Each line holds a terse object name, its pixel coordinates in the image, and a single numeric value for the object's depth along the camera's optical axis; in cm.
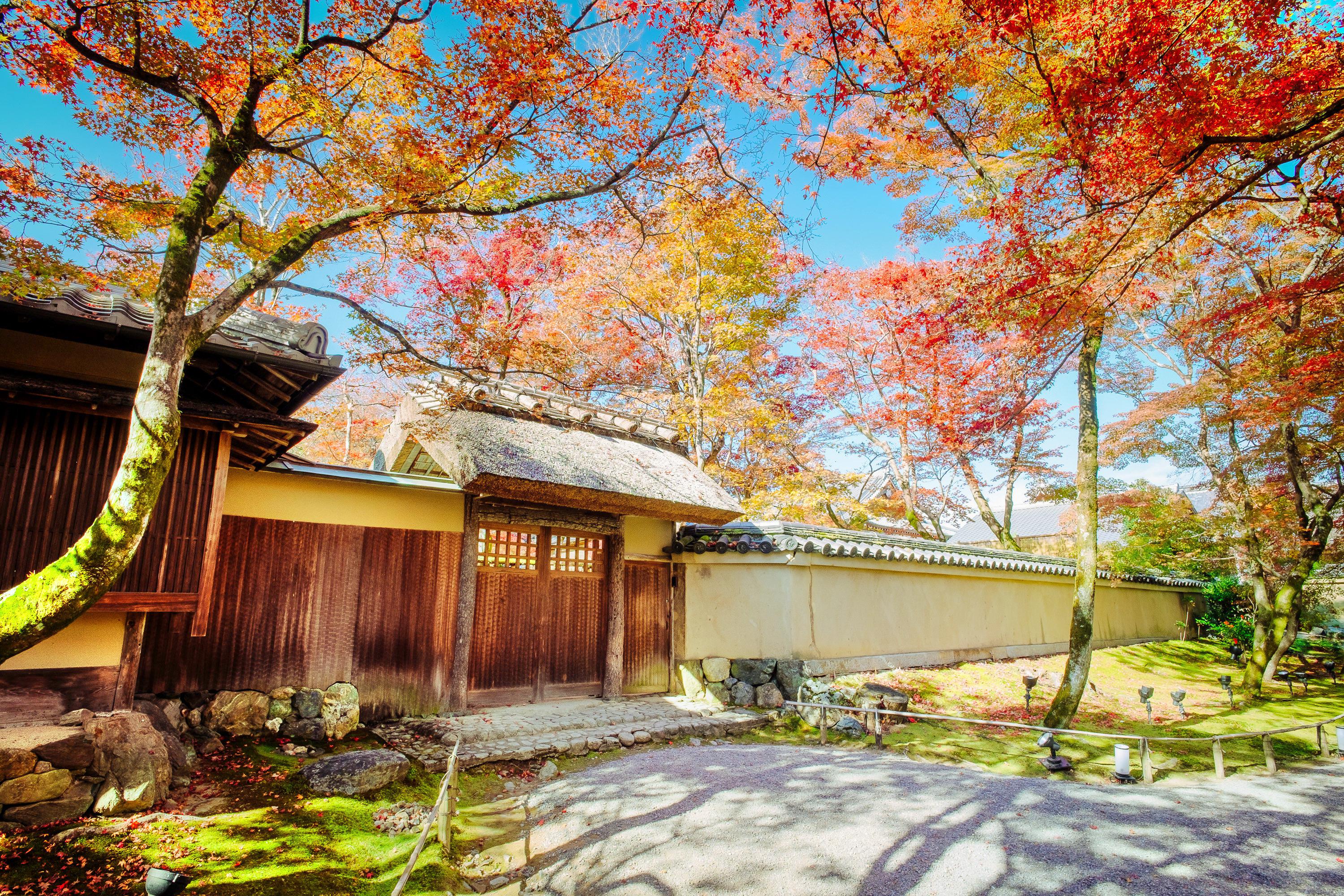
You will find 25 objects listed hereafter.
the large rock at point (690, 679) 970
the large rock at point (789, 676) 952
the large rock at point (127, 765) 429
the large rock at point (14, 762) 395
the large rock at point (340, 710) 658
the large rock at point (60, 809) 391
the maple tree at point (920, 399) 1614
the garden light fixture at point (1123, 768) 646
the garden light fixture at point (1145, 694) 934
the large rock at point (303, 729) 629
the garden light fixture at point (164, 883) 248
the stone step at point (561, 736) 634
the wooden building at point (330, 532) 496
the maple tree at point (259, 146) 356
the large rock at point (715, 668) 967
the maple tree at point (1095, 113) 514
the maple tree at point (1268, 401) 918
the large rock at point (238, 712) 604
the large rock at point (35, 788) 393
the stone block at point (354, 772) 509
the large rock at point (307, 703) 650
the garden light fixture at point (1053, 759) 690
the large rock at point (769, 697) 927
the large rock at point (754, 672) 955
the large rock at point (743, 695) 929
